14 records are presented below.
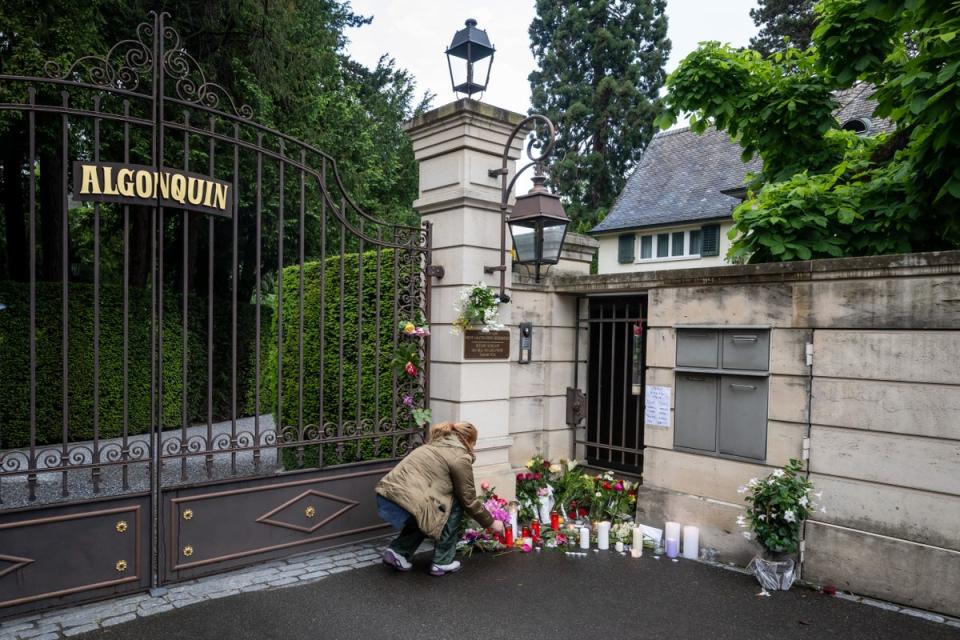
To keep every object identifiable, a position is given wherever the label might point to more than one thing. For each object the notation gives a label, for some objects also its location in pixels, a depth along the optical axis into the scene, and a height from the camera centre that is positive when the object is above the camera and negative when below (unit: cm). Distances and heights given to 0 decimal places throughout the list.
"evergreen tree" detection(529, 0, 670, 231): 2838 +1006
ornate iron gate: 449 -84
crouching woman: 496 -152
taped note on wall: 625 -97
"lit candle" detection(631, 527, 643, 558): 577 -215
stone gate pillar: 619 +70
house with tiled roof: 2123 +375
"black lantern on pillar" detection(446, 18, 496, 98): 605 +256
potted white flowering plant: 493 -167
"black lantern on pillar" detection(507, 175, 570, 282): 612 +85
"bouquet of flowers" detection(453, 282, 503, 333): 602 +2
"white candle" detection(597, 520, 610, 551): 595 -217
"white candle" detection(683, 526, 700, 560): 573 -214
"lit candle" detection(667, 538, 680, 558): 575 -219
